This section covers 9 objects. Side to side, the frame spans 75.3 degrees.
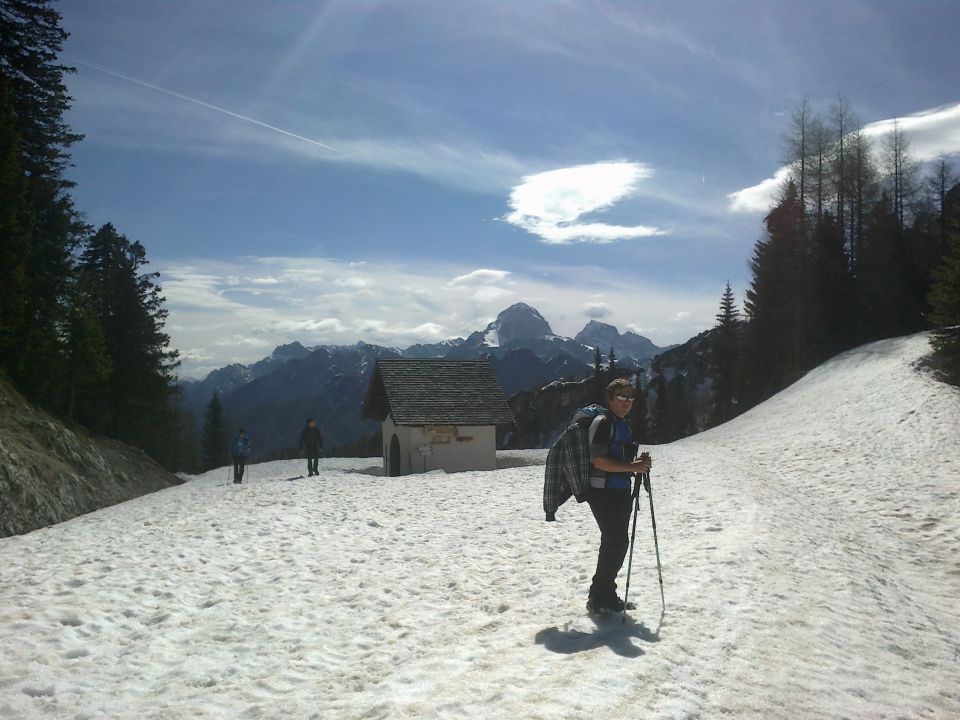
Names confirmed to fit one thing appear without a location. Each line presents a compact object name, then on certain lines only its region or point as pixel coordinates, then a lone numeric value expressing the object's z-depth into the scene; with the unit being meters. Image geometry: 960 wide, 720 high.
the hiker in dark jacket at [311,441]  25.55
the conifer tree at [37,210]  25.19
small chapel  30.27
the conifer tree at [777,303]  45.38
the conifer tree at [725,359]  58.19
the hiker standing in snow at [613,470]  6.57
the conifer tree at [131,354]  39.25
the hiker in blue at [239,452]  24.79
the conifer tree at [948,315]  25.00
